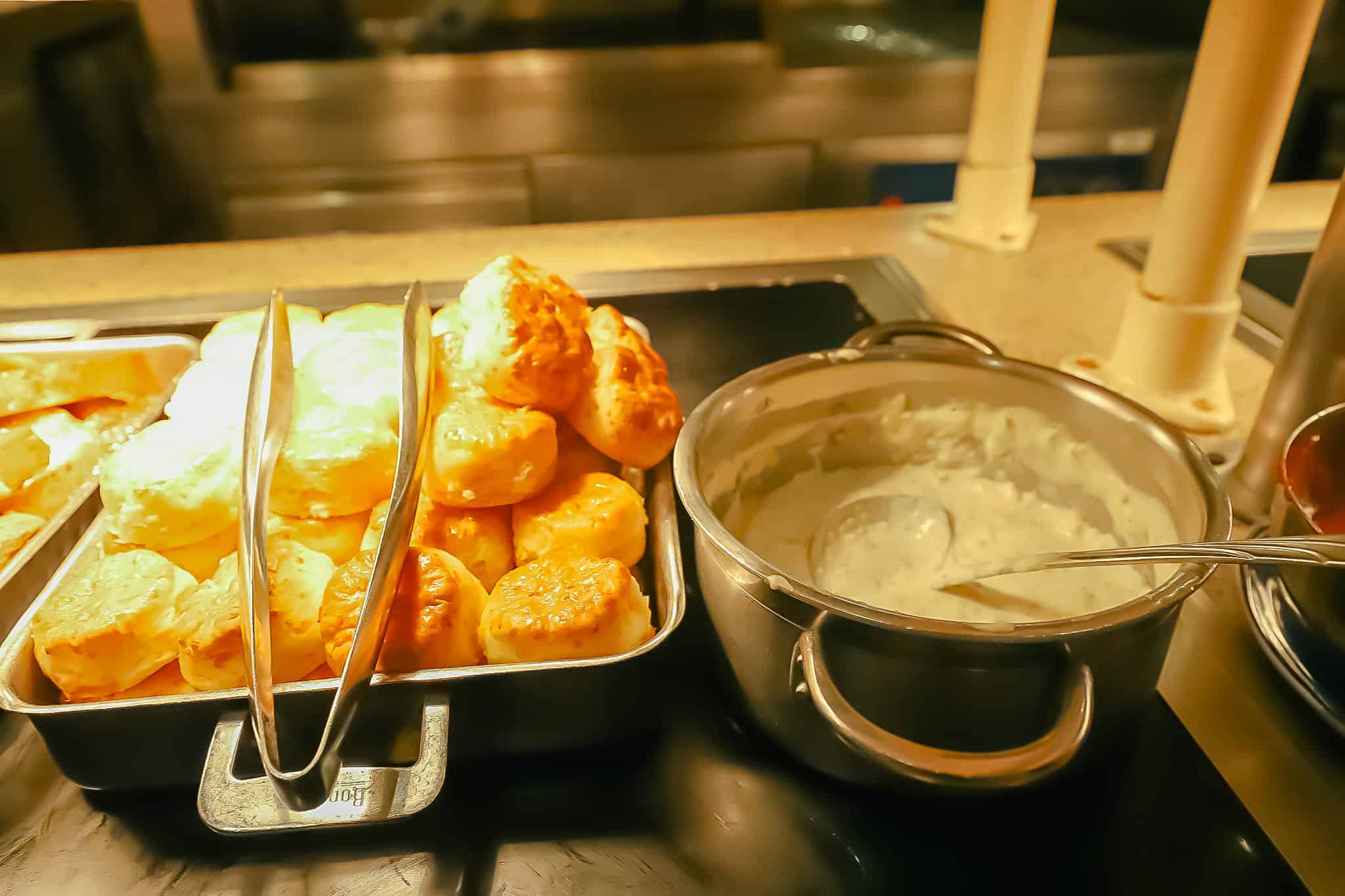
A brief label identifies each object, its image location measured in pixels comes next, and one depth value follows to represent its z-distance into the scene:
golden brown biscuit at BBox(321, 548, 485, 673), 0.53
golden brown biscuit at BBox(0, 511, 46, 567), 0.67
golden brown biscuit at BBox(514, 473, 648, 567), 0.62
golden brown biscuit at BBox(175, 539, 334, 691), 0.53
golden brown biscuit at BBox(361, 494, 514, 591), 0.63
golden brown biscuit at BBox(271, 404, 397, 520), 0.62
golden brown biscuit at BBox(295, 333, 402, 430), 0.70
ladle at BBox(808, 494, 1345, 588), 0.47
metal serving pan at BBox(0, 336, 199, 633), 0.63
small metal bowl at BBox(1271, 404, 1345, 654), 0.54
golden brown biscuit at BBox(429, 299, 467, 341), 0.74
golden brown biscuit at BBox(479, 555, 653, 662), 0.53
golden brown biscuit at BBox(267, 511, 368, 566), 0.63
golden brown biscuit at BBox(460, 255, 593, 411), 0.66
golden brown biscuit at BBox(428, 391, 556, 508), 0.62
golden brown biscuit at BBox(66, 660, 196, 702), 0.56
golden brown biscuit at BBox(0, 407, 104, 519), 0.74
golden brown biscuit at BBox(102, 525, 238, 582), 0.65
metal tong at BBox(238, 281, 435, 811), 0.45
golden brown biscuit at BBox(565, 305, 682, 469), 0.69
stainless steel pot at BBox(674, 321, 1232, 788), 0.44
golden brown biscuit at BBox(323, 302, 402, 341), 0.81
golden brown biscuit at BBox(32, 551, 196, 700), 0.53
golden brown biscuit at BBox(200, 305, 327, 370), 0.81
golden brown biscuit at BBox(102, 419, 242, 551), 0.62
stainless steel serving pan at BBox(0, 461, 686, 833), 0.48
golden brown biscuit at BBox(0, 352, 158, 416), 0.85
